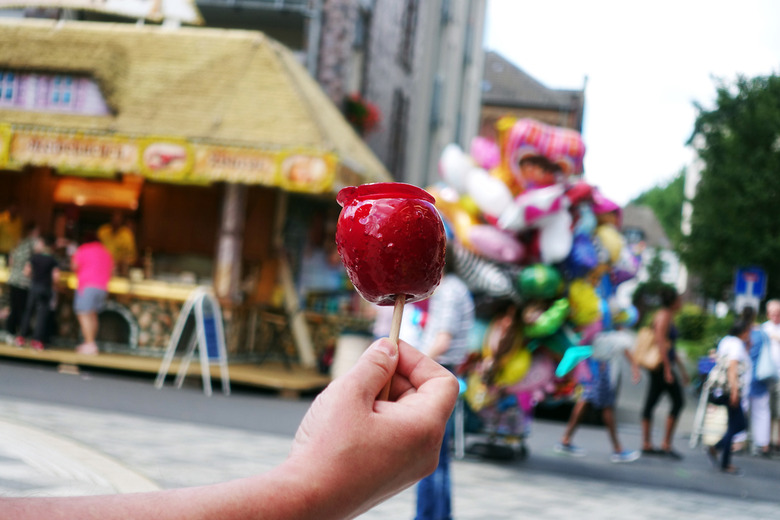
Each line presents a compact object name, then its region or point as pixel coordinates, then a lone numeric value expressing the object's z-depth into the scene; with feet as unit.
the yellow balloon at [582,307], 25.50
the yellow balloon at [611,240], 28.55
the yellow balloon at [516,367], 25.39
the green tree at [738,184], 71.56
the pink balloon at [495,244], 24.85
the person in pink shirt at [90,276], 41.19
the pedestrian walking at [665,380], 33.96
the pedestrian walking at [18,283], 43.11
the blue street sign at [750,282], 55.11
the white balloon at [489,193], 25.11
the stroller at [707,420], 36.88
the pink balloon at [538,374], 25.68
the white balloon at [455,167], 26.35
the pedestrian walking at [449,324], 18.92
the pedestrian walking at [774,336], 38.63
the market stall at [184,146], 40.60
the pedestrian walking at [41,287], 41.78
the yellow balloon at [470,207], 25.98
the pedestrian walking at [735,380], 31.55
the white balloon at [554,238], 24.82
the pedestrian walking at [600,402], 31.24
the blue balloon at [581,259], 25.36
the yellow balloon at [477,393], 25.89
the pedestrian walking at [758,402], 36.14
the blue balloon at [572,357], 24.75
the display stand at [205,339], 38.04
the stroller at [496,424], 27.48
